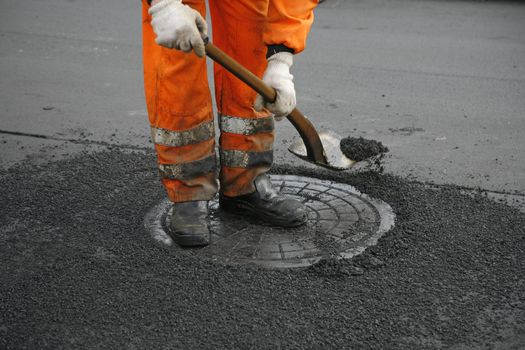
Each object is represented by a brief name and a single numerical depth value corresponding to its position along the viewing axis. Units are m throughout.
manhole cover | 5.82
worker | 5.73
